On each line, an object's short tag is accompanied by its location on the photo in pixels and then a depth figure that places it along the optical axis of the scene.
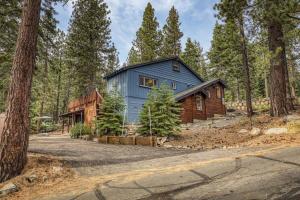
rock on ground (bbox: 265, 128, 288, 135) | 6.71
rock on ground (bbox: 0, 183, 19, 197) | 3.83
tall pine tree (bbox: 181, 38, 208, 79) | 30.72
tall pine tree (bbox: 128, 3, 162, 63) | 27.16
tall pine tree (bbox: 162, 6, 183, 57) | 29.58
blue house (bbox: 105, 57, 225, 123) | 15.98
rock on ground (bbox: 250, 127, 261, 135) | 7.79
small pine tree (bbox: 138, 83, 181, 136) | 9.65
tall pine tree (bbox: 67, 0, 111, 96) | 20.57
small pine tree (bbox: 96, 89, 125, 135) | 11.64
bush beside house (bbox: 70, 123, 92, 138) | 14.37
